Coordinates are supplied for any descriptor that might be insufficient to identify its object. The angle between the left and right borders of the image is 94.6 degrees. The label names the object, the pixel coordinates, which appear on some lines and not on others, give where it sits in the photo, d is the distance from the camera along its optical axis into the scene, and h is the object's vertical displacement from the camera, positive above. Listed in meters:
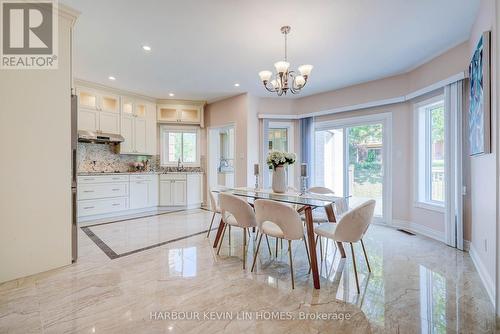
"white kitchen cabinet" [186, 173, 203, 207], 5.62 -0.58
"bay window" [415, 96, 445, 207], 3.61 +0.22
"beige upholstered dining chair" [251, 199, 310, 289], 2.07 -0.48
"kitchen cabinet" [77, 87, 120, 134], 4.51 +1.13
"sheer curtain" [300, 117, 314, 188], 5.15 +0.48
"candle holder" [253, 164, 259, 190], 3.28 -0.05
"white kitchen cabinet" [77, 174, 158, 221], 4.43 -0.58
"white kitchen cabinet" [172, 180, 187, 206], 5.54 -0.62
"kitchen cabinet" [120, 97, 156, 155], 5.11 +0.91
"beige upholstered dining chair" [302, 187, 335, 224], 2.93 -0.66
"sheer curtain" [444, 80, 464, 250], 2.98 +0.02
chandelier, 2.59 +1.07
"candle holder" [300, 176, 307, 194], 2.91 -0.24
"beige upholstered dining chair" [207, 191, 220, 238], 3.29 -0.55
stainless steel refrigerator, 2.57 -0.10
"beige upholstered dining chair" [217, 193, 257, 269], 2.46 -0.47
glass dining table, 2.18 -0.36
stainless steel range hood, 4.38 +0.58
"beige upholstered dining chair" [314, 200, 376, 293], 2.05 -0.52
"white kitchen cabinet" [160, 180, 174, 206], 5.52 -0.64
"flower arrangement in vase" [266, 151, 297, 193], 2.89 +0.00
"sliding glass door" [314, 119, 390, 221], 4.42 +0.14
